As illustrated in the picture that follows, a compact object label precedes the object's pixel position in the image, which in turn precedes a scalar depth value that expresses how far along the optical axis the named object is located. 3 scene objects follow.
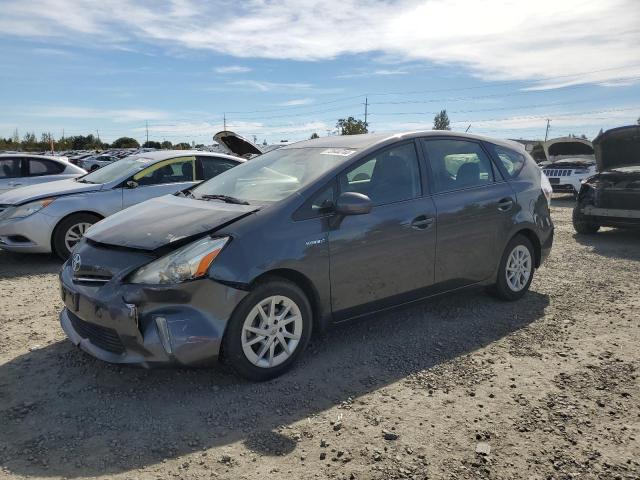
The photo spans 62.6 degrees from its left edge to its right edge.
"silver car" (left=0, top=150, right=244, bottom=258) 6.73
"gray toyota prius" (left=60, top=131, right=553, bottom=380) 3.25
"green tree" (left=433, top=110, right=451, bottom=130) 96.44
